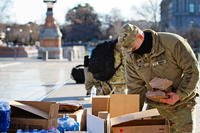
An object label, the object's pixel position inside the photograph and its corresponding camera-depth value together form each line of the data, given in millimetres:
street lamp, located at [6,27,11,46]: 103125
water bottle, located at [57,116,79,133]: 4559
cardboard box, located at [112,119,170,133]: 4301
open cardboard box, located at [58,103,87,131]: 4963
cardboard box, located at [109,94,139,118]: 4660
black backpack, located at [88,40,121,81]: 8570
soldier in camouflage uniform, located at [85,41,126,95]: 8523
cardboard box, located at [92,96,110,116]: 4832
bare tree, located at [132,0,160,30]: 65938
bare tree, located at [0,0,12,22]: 75812
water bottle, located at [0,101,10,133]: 4184
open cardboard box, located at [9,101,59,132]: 4512
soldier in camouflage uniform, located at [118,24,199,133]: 4621
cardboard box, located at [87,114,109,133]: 4086
